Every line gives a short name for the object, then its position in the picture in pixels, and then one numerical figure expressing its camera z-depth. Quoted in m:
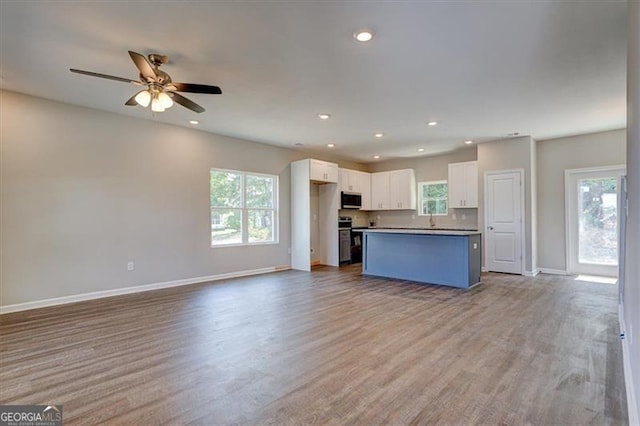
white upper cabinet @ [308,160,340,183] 7.32
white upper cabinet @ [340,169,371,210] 8.41
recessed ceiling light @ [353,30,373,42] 2.78
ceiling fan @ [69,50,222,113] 3.11
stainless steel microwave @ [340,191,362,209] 8.29
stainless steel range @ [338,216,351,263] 8.17
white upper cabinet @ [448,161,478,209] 7.40
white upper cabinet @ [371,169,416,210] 8.66
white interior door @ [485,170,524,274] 6.60
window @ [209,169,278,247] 6.36
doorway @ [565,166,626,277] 6.09
